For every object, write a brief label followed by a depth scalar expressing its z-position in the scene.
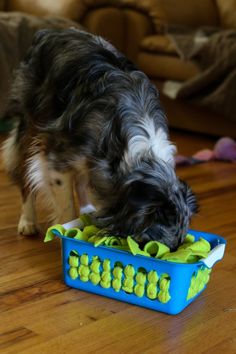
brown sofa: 5.20
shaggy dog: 2.14
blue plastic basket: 2.02
